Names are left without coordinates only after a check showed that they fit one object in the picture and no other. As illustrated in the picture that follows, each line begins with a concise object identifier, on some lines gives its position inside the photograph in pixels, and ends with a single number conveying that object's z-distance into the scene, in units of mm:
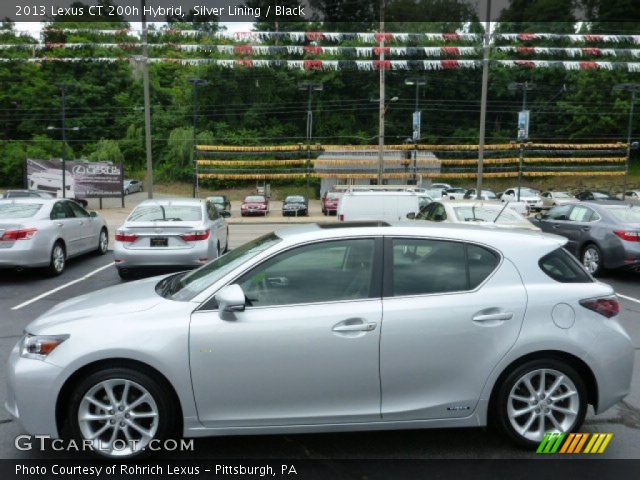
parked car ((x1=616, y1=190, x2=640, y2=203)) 44638
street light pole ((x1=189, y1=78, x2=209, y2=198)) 40000
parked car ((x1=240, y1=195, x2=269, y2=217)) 39625
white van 15719
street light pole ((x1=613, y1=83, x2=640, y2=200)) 41388
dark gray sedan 10695
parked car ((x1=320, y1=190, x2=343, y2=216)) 39094
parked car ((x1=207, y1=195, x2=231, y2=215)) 38559
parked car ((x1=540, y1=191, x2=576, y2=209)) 41719
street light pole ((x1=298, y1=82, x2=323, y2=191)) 54531
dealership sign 43188
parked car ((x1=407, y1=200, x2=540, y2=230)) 11781
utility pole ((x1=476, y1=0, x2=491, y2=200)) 23859
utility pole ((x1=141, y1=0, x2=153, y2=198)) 22297
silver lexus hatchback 3766
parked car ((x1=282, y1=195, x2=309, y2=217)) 38784
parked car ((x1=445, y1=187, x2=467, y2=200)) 45469
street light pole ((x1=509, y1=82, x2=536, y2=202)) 41916
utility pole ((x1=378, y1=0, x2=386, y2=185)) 36000
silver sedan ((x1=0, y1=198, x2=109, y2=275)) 10312
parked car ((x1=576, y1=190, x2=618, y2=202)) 38600
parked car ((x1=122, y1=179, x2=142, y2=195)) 63438
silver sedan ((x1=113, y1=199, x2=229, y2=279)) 10102
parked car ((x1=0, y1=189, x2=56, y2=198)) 29812
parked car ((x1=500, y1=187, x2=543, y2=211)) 40406
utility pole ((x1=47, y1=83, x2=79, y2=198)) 42375
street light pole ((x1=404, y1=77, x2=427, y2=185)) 44062
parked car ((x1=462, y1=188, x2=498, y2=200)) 40500
